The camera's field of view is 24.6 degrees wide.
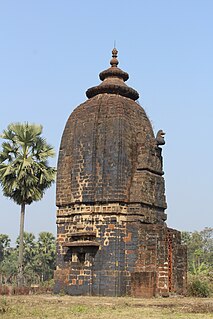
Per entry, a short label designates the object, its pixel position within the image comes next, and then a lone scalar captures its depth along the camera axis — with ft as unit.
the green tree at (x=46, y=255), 146.41
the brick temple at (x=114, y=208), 55.21
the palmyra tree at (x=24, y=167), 70.90
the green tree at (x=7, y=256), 172.35
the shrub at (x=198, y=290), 58.03
